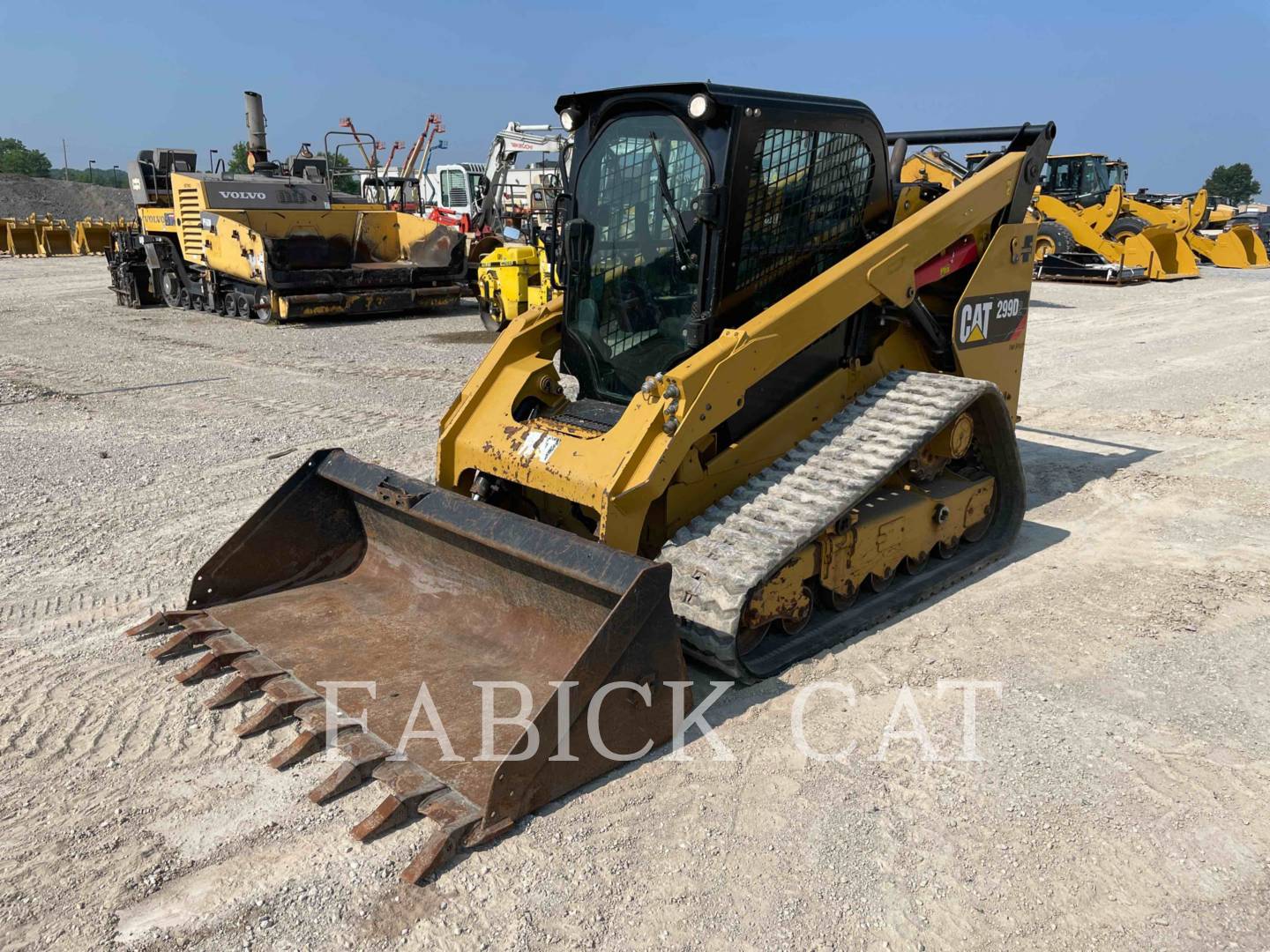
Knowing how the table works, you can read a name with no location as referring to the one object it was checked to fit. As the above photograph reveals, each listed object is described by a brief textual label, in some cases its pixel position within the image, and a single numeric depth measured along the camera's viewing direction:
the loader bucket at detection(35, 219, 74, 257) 28.31
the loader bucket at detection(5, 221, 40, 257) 28.14
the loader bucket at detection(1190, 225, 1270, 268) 23.17
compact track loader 3.13
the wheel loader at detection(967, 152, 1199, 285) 19.89
